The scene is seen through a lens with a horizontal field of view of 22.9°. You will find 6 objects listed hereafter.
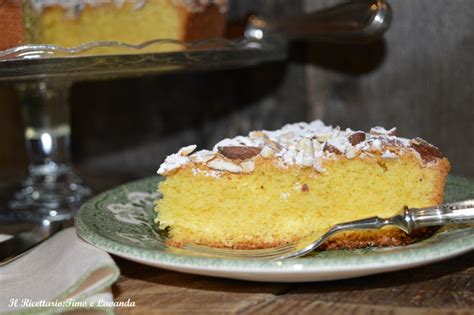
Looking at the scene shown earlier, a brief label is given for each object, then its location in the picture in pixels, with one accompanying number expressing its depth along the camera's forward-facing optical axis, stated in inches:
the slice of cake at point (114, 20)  21.5
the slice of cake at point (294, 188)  18.0
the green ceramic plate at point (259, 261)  15.8
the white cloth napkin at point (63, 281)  16.0
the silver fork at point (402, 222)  17.1
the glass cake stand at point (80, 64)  19.0
